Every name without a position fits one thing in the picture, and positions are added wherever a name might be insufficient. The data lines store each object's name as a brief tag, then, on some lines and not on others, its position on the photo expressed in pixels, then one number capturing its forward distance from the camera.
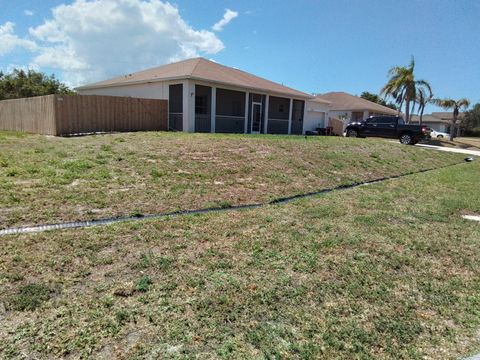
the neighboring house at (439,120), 61.34
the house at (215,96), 18.19
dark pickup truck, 22.58
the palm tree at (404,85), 30.68
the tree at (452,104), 37.30
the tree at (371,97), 64.12
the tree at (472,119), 59.84
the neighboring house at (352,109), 35.22
